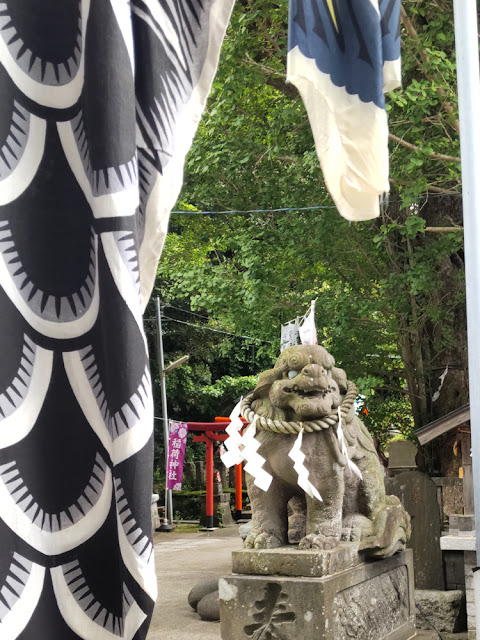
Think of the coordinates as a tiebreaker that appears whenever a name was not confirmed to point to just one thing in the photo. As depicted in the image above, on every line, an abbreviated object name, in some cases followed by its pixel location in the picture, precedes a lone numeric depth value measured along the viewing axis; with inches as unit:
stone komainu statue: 172.7
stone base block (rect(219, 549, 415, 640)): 153.3
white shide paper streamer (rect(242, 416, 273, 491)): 172.7
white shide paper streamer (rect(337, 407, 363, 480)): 176.6
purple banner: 618.2
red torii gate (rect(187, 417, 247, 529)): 646.5
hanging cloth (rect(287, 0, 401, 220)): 63.0
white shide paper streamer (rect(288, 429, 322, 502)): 167.5
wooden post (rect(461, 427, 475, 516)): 318.0
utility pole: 649.0
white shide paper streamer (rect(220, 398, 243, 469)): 178.7
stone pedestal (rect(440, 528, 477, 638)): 245.9
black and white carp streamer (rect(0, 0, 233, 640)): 30.5
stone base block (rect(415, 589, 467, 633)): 250.4
